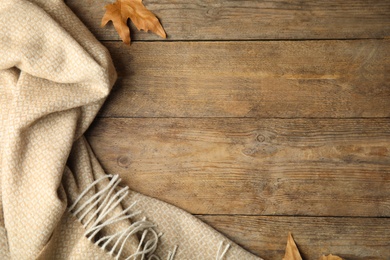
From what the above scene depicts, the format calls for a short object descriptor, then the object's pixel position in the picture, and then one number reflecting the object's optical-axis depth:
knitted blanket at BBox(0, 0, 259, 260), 1.06
